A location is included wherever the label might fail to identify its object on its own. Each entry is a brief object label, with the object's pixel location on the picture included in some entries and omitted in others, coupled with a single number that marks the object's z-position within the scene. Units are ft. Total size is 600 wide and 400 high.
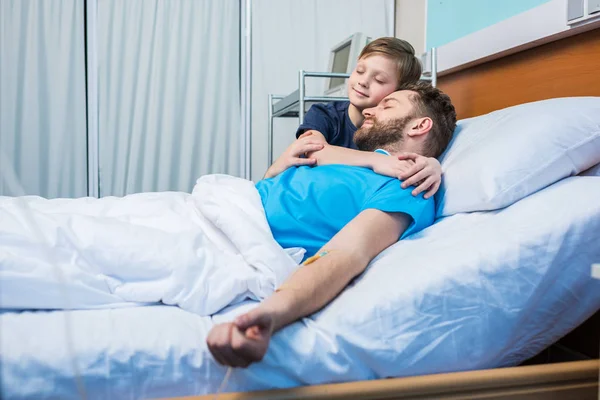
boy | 4.24
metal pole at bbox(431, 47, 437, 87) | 6.18
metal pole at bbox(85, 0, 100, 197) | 9.58
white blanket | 2.43
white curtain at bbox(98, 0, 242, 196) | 9.98
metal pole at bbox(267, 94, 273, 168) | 9.03
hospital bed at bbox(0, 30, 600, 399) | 2.12
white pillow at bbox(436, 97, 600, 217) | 3.07
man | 2.09
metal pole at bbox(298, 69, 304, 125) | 6.38
